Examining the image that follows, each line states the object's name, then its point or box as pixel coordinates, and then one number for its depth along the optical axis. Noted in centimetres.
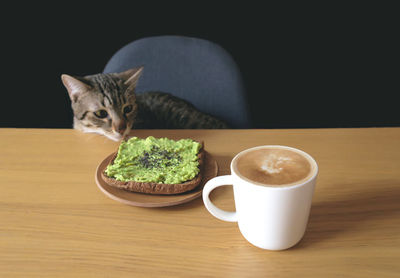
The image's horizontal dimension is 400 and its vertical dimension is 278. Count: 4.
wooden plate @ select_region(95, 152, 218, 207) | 60
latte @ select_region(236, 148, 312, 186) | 48
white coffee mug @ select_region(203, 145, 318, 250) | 46
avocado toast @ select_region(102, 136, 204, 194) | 62
